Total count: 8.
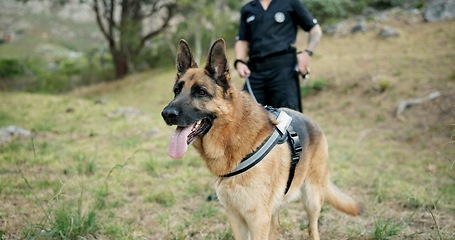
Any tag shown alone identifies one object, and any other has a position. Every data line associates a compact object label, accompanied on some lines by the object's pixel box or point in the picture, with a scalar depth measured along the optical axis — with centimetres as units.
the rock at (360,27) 1778
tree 2141
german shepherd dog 245
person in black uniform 384
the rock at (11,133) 654
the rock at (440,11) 1588
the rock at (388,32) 1573
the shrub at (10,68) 2239
